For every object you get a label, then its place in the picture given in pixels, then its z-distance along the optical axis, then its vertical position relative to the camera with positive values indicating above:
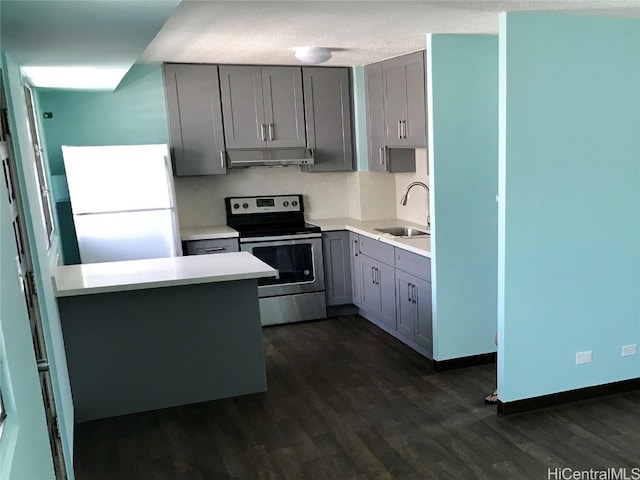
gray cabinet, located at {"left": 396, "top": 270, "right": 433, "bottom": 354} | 4.05 -1.28
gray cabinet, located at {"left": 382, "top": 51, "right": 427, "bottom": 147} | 4.09 +0.29
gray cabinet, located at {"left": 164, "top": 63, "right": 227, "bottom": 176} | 4.77 +0.28
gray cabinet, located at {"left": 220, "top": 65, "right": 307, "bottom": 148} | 4.91 +0.36
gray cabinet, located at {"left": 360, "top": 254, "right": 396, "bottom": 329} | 4.58 -1.27
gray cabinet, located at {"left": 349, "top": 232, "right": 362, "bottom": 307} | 5.12 -1.17
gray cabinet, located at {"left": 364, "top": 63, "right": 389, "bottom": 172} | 4.81 +0.21
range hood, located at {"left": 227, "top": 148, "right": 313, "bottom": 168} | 5.00 -0.09
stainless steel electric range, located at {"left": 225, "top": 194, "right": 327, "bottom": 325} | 5.05 -1.13
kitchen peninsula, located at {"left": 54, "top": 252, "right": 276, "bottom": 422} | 3.34 -1.11
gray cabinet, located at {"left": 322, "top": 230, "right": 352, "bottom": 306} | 5.22 -1.15
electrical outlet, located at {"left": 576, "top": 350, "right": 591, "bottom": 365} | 3.36 -1.37
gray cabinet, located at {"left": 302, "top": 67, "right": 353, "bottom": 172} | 5.15 +0.25
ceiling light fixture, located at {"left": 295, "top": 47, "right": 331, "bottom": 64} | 3.88 +0.62
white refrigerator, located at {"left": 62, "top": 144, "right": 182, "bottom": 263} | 4.24 -0.35
